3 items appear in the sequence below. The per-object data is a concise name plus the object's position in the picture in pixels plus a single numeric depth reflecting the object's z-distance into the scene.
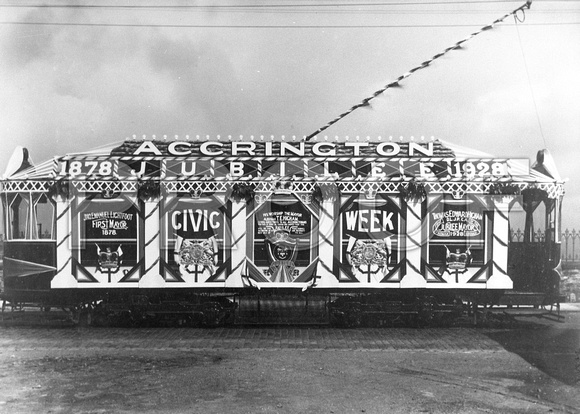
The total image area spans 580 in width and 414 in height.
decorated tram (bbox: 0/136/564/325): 12.28
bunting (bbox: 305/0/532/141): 9.82
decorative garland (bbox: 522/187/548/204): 12.58
